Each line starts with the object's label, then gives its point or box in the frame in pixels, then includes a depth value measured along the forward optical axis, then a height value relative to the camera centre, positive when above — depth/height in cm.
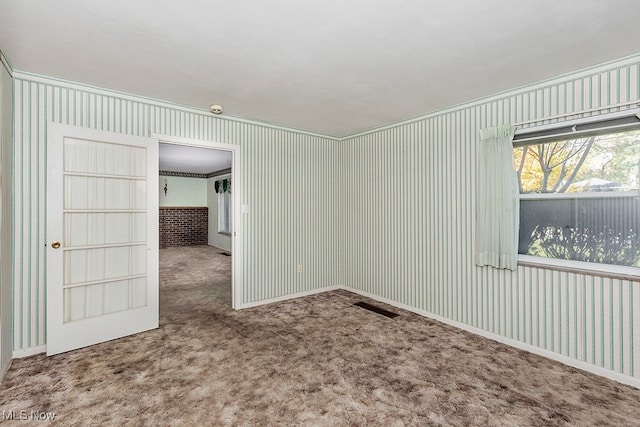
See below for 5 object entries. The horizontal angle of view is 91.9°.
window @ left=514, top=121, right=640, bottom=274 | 248 +17
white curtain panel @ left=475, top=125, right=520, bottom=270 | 299 +14
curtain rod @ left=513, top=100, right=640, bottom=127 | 238 +86
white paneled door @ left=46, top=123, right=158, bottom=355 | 280 -23
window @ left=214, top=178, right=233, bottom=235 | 936 +23
